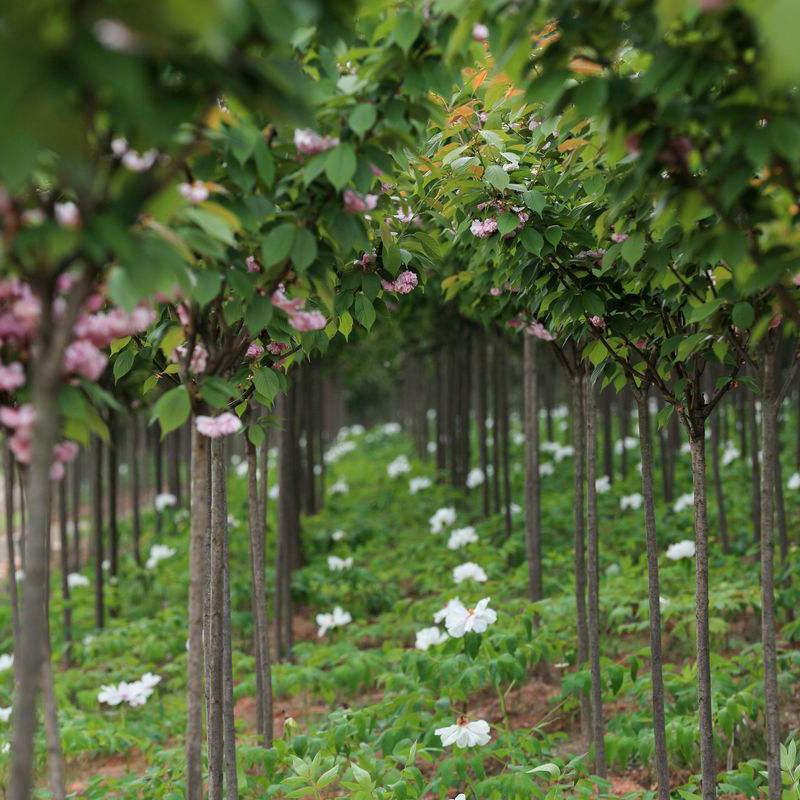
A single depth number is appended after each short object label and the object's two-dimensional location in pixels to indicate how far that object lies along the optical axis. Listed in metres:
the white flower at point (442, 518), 15.66
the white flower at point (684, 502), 14.86
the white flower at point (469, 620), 7.89
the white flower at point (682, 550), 11.46
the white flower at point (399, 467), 24.28
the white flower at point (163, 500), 20.81
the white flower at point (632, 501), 16.17
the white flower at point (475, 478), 19.04
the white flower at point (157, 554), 16.81
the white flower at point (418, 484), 21.06
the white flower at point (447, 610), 8.09
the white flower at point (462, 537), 13.97
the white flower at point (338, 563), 15.11
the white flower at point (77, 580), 15.99
